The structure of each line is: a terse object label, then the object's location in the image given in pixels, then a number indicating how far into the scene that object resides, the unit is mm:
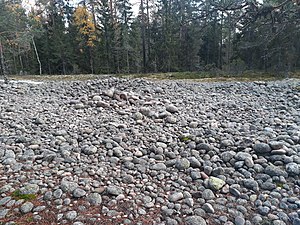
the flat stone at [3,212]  1958
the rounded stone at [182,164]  2882
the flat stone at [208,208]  2146
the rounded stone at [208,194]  2346
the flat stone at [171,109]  5086
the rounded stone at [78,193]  2262
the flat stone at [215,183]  2477
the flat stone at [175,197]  2307
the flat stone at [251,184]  2437
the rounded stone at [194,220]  1989
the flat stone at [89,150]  3143
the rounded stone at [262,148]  3028
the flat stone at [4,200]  2116
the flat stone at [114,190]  2334
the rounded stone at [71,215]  1976
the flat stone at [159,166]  2875
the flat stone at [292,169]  2571
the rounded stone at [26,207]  2031
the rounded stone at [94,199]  2203
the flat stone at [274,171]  2582
